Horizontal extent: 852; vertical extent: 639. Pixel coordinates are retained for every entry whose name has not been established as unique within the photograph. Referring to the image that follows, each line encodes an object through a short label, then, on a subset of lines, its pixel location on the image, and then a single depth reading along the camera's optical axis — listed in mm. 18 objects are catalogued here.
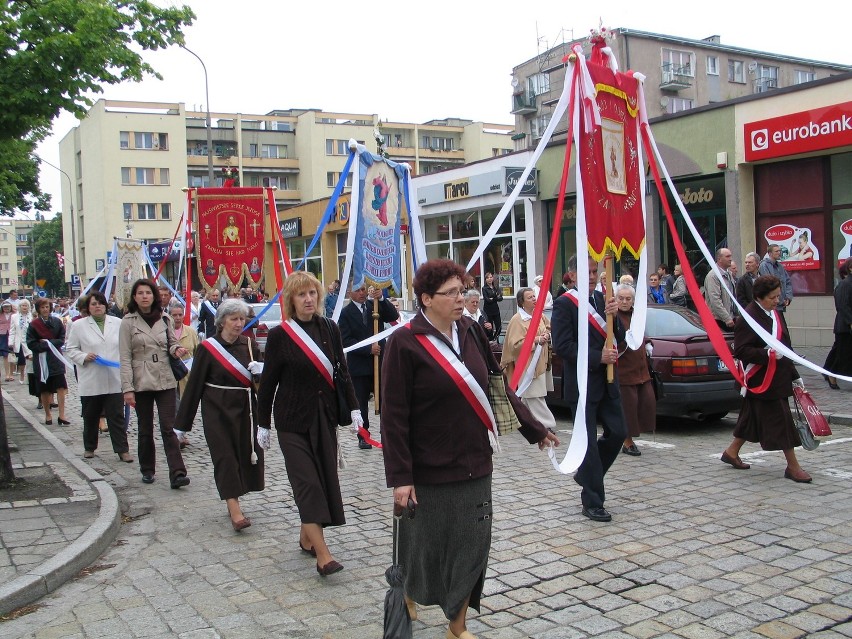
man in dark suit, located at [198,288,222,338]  12286
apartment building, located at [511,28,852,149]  41000
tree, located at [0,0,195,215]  7688
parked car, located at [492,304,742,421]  9477
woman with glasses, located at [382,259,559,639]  3902
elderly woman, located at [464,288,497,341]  11918
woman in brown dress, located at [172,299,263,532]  6293
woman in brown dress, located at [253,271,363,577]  5348
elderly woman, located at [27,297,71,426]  12128
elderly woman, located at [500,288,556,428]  9477
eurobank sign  15453
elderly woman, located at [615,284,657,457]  8016
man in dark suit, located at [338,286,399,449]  9562
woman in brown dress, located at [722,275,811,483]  7109
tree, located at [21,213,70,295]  94375
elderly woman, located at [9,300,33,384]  17156
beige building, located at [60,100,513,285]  60344
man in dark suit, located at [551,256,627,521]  6148
